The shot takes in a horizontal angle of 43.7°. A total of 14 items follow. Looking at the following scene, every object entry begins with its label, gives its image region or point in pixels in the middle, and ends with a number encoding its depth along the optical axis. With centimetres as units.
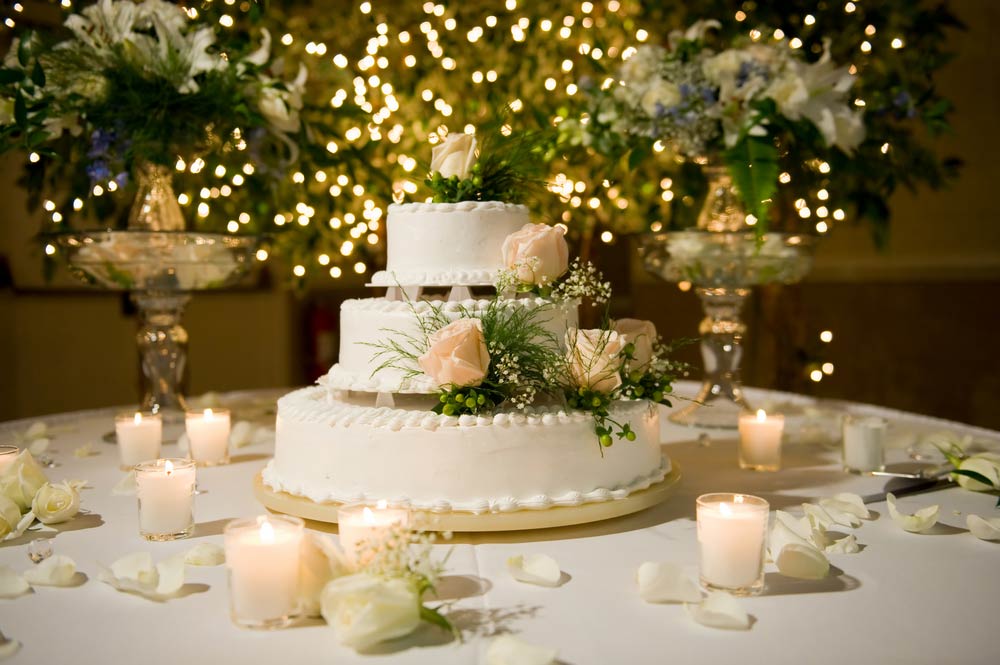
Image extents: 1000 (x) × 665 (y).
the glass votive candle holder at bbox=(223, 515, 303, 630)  84
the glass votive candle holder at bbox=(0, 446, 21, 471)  111
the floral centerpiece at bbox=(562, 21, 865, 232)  138
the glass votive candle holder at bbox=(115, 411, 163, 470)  126
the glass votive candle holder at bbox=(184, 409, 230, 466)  129
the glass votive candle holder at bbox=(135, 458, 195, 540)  102
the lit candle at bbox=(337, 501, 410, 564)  90
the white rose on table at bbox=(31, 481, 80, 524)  105
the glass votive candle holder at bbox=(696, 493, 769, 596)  89
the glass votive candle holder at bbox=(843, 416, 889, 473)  125
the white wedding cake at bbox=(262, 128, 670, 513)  102
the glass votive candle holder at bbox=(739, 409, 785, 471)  126
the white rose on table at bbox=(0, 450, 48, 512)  106
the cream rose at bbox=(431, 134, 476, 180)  114
